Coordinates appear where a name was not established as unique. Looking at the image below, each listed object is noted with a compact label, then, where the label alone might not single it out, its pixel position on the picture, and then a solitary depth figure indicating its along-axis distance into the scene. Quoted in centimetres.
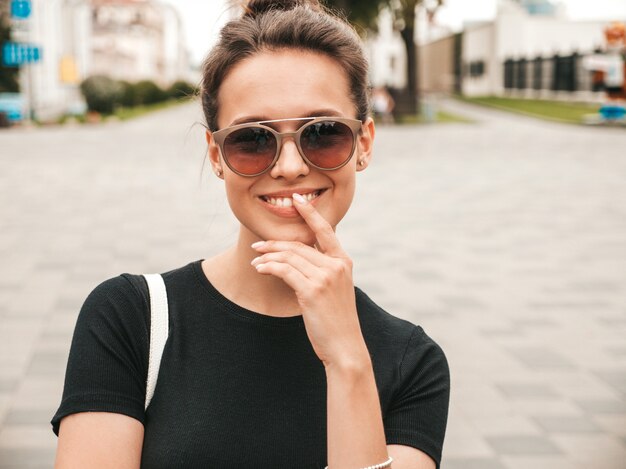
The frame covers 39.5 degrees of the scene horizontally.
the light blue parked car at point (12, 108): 3209
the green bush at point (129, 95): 5281
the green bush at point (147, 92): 5747
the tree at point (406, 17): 3366
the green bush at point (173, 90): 7759
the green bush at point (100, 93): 4097
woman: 157
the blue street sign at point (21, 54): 2717
